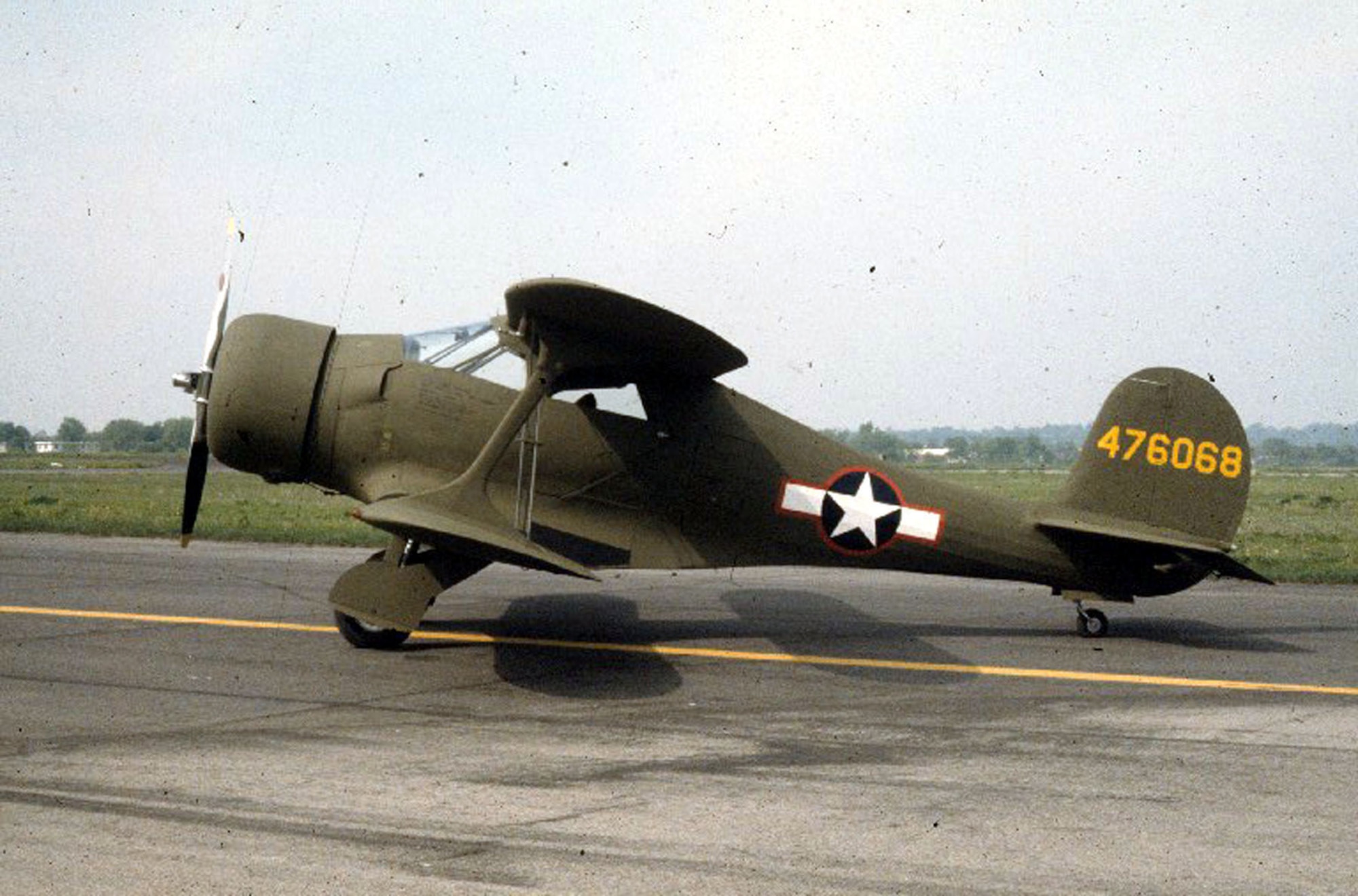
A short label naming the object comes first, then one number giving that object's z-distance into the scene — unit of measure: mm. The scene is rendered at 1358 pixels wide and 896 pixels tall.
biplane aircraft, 8859
